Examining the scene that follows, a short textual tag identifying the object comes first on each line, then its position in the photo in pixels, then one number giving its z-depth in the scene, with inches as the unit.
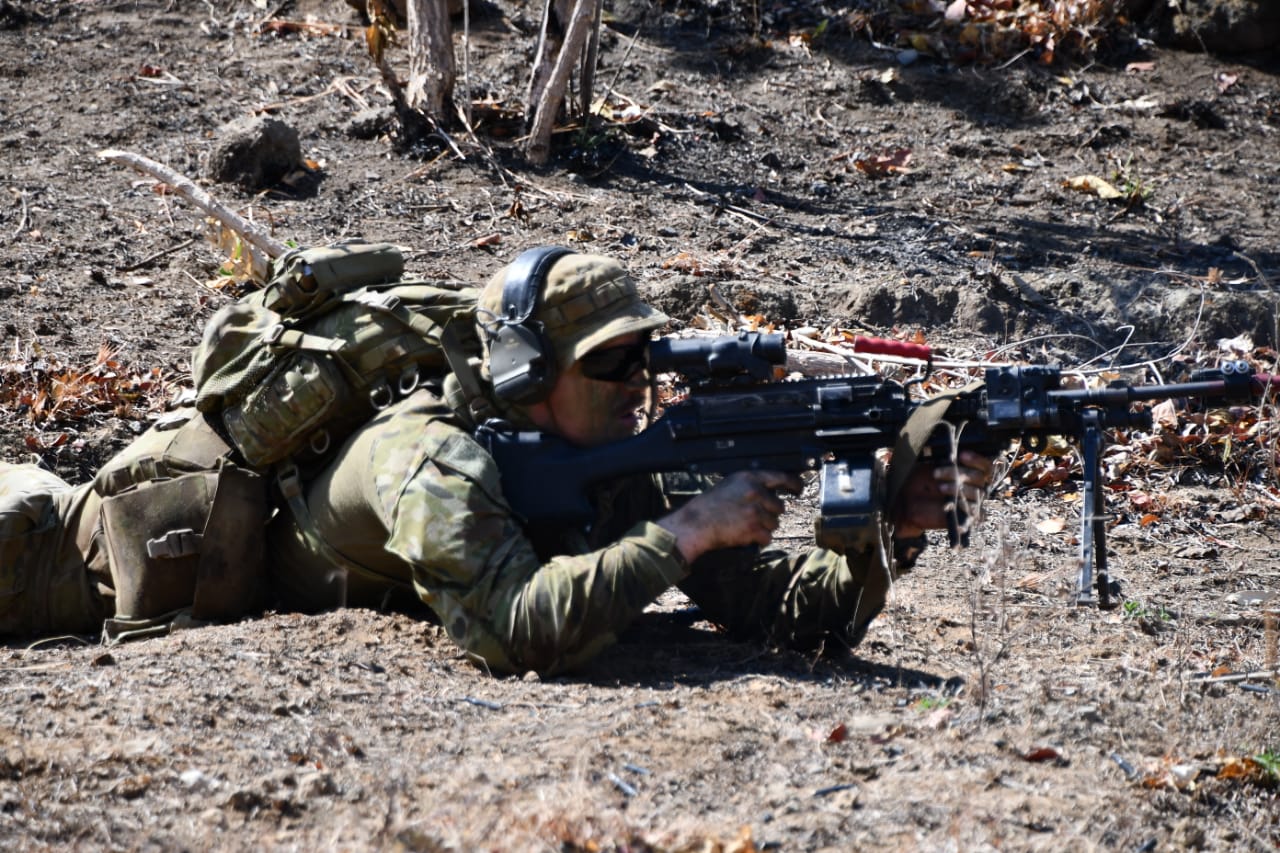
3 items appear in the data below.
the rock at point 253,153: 702.5
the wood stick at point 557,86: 696.4
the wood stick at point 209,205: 582.2
